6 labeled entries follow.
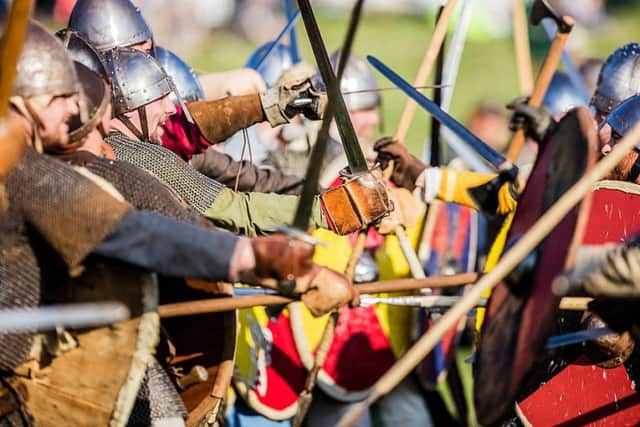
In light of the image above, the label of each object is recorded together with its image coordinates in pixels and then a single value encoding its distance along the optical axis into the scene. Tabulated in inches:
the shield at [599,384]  489.7
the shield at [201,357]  470.9
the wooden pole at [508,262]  392.8
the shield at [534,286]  394.9
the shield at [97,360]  415.5
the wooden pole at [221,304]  429.1
